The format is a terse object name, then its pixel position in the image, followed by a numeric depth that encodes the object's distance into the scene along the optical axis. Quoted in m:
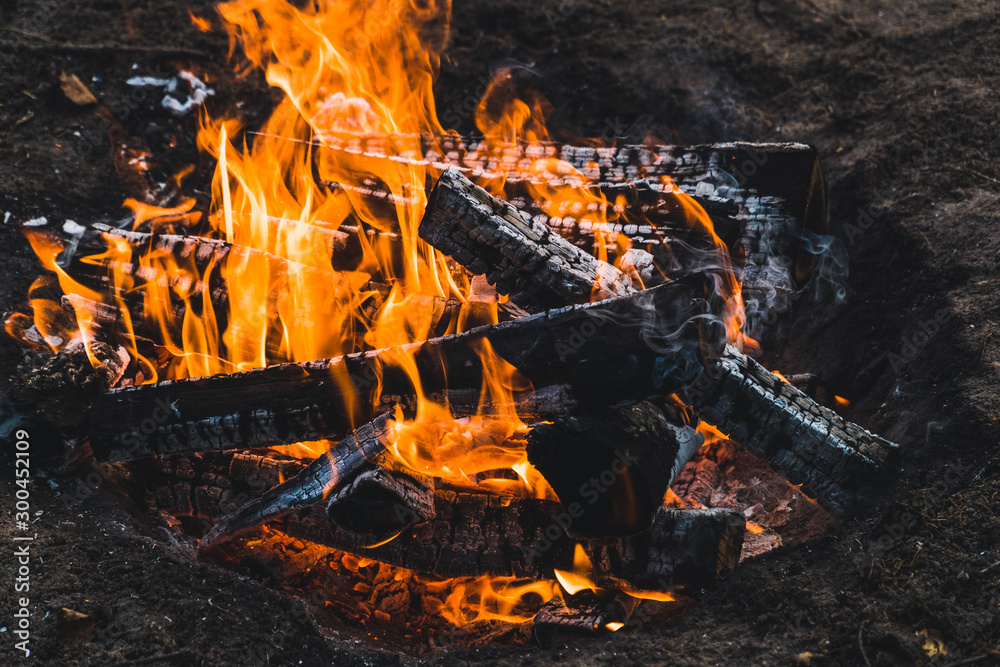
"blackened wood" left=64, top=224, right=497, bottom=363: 3.39
